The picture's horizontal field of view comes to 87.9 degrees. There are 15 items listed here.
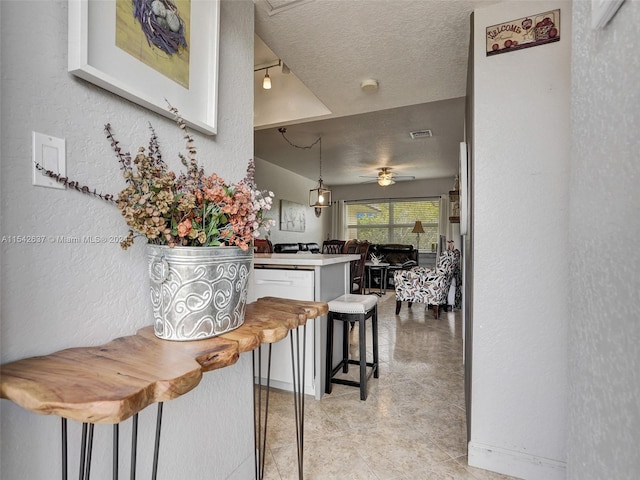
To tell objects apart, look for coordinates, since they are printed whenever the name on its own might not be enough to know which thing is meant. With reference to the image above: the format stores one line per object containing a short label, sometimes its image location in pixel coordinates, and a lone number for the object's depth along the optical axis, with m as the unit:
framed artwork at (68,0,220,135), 0.79
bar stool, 2.29
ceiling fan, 6.64
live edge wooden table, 0.50
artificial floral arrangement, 0.78
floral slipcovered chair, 4.70
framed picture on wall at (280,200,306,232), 7.22
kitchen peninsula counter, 2.27
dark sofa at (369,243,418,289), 8.40
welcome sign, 1.50
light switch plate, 0.71
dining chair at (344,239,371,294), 5.04
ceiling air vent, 4.86
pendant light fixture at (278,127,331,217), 5.41
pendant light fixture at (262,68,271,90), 2.84
